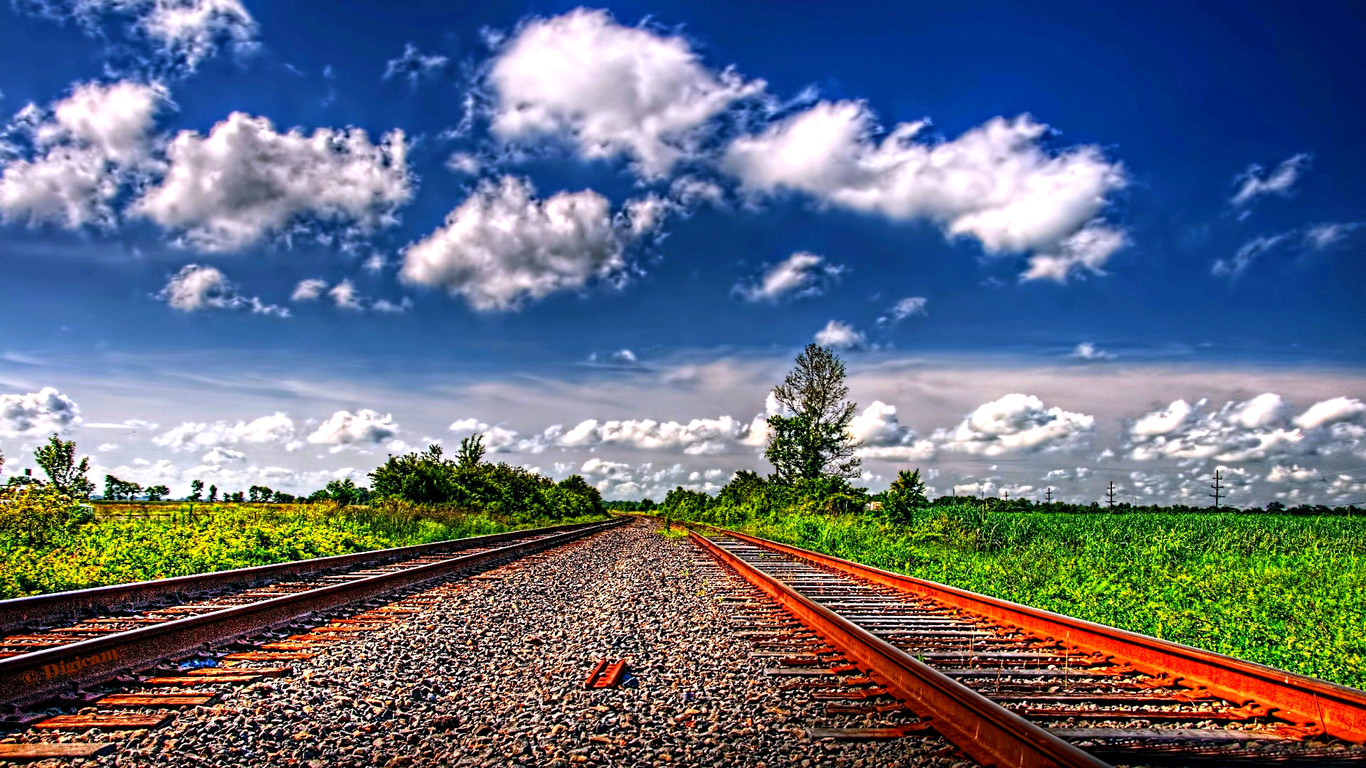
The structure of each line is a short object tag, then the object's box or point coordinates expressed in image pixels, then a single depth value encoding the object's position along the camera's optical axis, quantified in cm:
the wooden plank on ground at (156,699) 431
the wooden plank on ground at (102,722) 392
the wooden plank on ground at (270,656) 546
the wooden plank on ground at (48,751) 351
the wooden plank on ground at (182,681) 477
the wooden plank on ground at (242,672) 496
